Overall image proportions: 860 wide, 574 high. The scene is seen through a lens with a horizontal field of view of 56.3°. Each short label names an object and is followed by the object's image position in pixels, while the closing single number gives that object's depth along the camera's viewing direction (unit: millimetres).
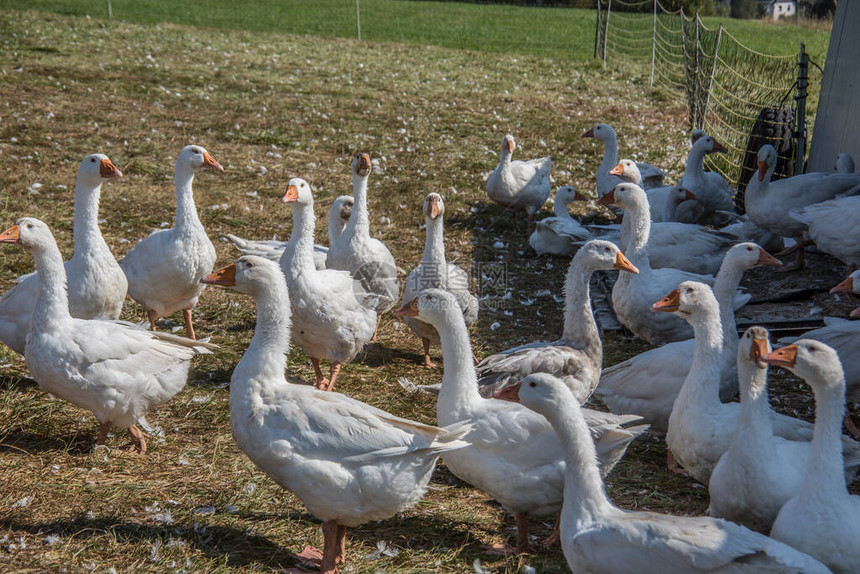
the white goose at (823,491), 3791
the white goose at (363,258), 7281
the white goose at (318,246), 7801
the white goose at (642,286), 6844
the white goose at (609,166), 10859
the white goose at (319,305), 6207
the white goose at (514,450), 4531
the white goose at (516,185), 10414
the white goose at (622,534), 3580
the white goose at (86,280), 5965
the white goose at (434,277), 7086
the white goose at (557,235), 9039
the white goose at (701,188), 9852
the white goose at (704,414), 4762
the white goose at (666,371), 5605
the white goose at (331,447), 4191
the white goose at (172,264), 6766
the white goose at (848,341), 5570
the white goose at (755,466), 4230
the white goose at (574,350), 5469
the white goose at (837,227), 7422
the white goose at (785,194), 8508
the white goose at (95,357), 5098
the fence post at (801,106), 10531
